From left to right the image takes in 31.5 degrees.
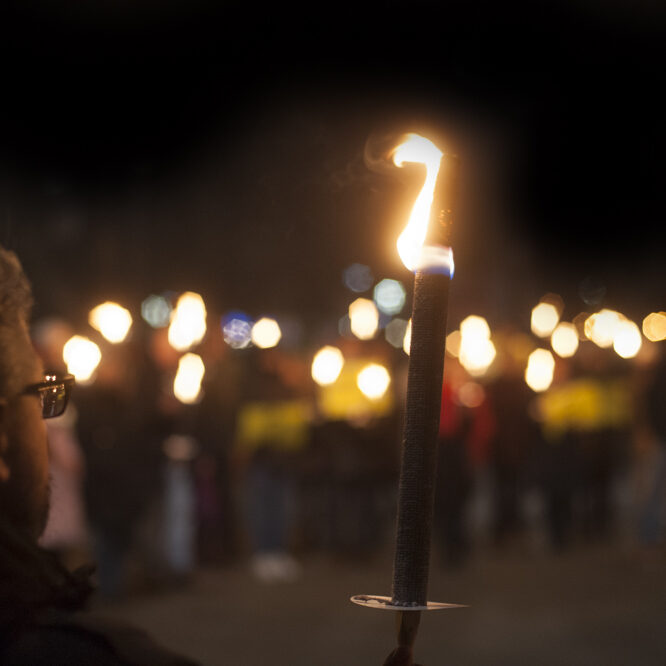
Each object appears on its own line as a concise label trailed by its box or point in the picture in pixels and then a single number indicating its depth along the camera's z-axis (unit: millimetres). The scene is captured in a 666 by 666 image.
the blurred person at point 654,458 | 10328
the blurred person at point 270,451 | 10812
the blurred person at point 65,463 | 8375
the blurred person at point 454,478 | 10711
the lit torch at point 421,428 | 1608
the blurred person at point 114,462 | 9047
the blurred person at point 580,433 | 12555
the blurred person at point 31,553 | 1583
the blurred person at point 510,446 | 12125
